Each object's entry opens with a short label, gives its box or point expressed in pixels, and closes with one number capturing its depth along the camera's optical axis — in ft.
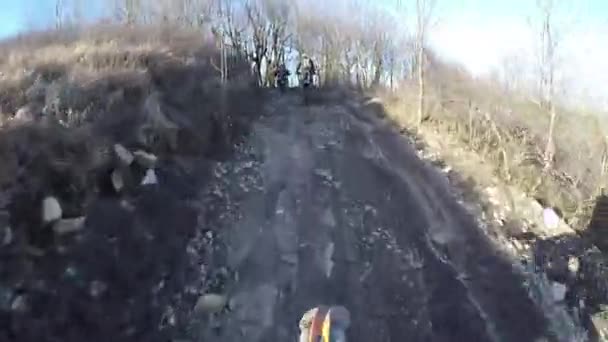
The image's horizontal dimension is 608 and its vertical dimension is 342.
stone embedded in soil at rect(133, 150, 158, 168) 34.63
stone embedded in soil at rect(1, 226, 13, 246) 25.17
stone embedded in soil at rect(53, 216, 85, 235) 27.66
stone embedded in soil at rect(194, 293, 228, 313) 29.32
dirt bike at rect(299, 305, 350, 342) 11.07
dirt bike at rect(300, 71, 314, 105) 69.51
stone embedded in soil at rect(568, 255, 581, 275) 37.27
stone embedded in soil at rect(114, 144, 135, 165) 33.04
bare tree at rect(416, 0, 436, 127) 58.39
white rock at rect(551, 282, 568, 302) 35.69
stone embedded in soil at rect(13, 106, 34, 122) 28.89
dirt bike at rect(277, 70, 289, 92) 72.02
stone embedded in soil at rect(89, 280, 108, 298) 26.30
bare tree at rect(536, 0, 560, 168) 47.55
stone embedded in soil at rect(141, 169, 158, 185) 33.82
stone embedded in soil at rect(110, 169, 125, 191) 31.71
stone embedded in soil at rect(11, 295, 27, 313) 23.94
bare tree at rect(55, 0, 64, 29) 59.62
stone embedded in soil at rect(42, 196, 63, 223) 27.43
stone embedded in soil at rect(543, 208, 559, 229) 40.55
